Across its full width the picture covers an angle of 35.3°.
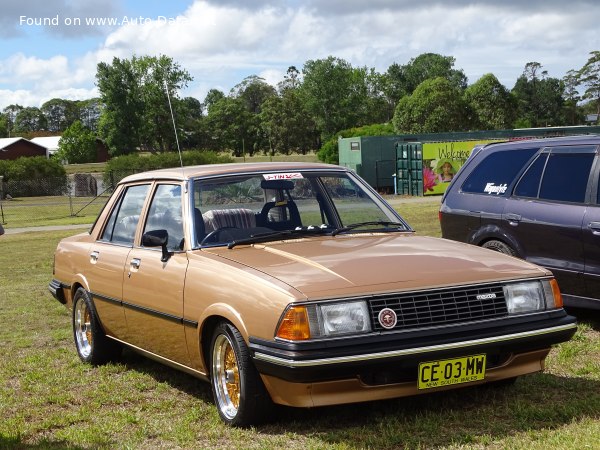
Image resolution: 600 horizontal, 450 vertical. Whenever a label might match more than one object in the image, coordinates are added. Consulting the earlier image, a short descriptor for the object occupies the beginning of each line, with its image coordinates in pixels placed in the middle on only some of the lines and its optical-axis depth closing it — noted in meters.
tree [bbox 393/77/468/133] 84.88
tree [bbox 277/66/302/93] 143.62
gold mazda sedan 4.95
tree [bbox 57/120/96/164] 112.38
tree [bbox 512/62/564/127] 132.00
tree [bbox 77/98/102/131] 176.60
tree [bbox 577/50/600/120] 118.56
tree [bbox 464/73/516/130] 90.56
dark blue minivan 7.91
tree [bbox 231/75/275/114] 140.00
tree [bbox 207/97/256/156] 113.19
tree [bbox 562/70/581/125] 129.62
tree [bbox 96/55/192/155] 96.69
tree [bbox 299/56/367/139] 118.06
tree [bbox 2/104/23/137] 184.12
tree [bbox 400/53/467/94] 130.50
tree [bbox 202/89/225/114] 139.38
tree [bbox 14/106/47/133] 179.25
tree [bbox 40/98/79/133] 179.88
